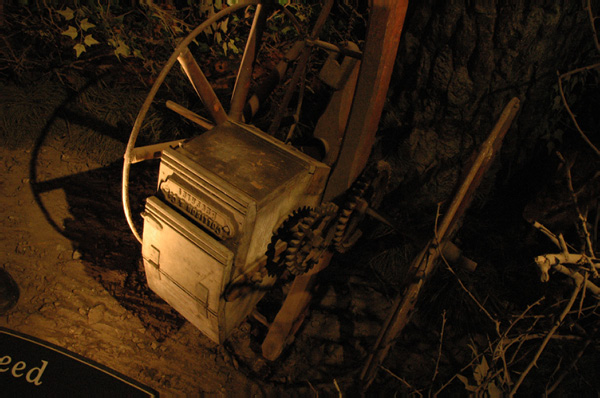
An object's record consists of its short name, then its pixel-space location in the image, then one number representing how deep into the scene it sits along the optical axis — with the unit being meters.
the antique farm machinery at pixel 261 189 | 1.78
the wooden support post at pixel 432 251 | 1.61
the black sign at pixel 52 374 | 1.78
